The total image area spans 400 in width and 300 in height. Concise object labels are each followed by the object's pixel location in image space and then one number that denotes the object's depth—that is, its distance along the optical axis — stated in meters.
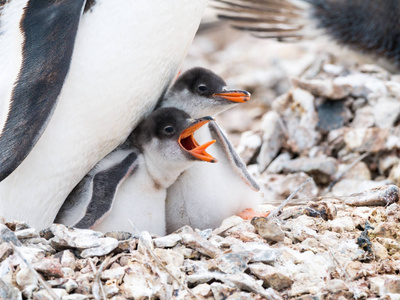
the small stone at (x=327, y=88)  8.93
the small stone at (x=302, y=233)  4.95
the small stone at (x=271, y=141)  8.77
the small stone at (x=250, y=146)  8.97
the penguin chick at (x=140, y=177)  5.25
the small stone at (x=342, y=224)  5.15
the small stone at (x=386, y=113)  8.72
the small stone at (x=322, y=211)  5.43
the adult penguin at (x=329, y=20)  10.82
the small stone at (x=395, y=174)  7.95
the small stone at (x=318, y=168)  8.20
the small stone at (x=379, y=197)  5.64
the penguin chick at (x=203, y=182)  5.62
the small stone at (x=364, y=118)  8.75
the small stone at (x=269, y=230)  4.85
